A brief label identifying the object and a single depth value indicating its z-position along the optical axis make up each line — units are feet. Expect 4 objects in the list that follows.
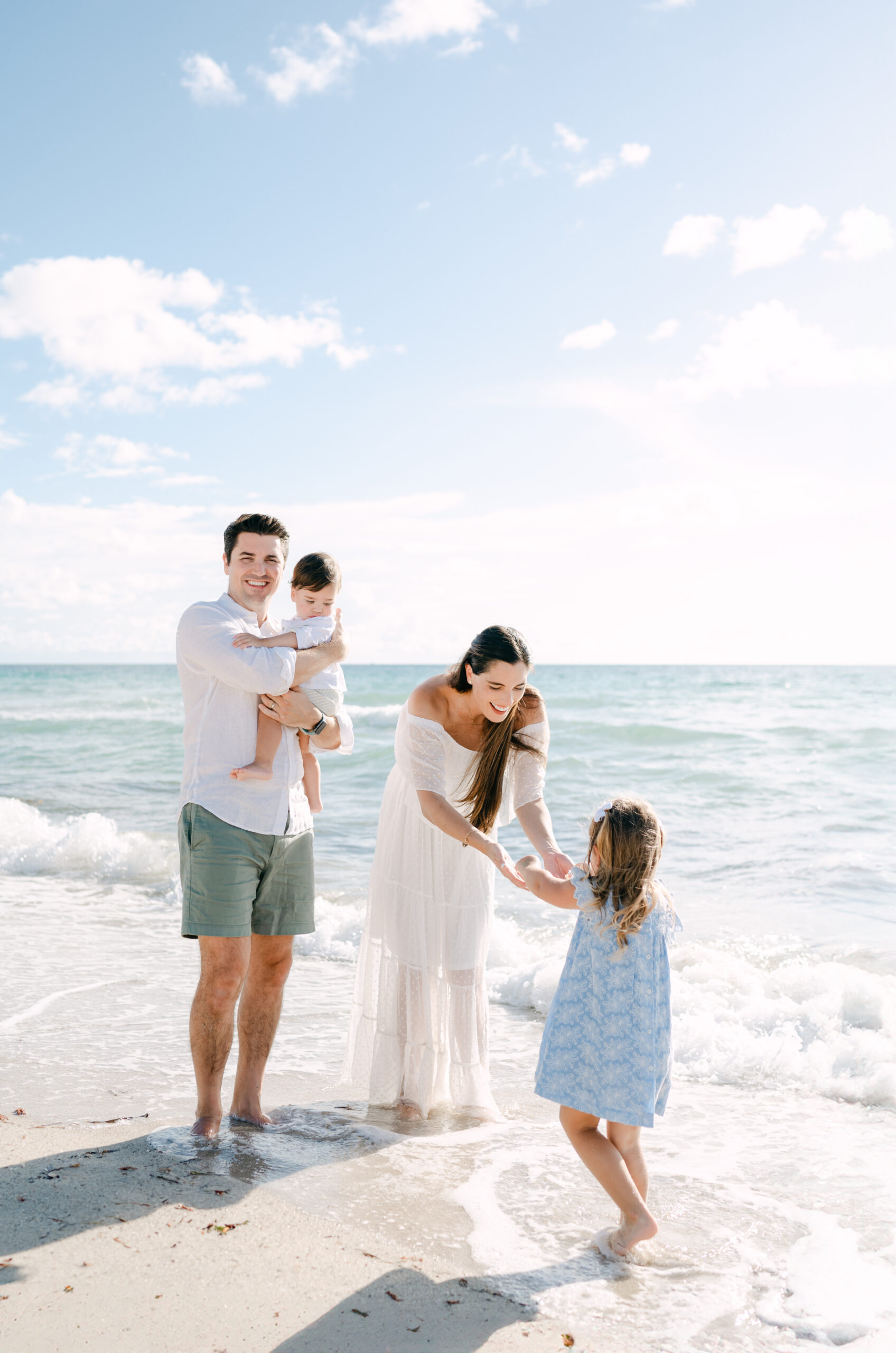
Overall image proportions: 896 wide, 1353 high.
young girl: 9.55
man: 11.06
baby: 11.41
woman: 12.40
